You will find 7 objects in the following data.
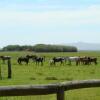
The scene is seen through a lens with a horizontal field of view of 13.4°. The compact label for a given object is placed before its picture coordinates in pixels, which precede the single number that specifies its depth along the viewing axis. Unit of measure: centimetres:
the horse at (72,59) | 6080
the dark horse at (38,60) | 5976
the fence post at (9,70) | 2812
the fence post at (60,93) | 763
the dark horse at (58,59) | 5972
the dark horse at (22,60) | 5932
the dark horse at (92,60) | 6039
